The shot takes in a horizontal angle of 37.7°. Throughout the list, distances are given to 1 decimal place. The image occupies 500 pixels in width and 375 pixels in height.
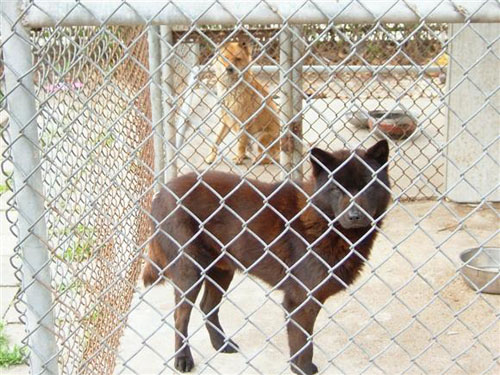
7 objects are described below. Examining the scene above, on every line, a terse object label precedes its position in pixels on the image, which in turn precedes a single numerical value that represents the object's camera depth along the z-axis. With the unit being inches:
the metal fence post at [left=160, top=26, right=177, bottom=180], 189.8
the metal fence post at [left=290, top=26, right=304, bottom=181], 194.4
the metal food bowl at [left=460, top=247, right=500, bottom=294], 159.5
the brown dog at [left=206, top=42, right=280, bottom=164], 277.9
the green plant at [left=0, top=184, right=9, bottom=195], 249.0
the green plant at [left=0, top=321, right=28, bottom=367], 144.7
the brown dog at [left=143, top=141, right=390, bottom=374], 135.4
